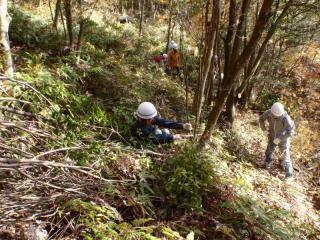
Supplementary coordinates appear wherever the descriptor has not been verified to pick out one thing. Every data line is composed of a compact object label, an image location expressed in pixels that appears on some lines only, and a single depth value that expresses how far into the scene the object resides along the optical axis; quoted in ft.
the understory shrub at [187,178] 15.47
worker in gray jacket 26.16
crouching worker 19.51
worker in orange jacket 42.27
